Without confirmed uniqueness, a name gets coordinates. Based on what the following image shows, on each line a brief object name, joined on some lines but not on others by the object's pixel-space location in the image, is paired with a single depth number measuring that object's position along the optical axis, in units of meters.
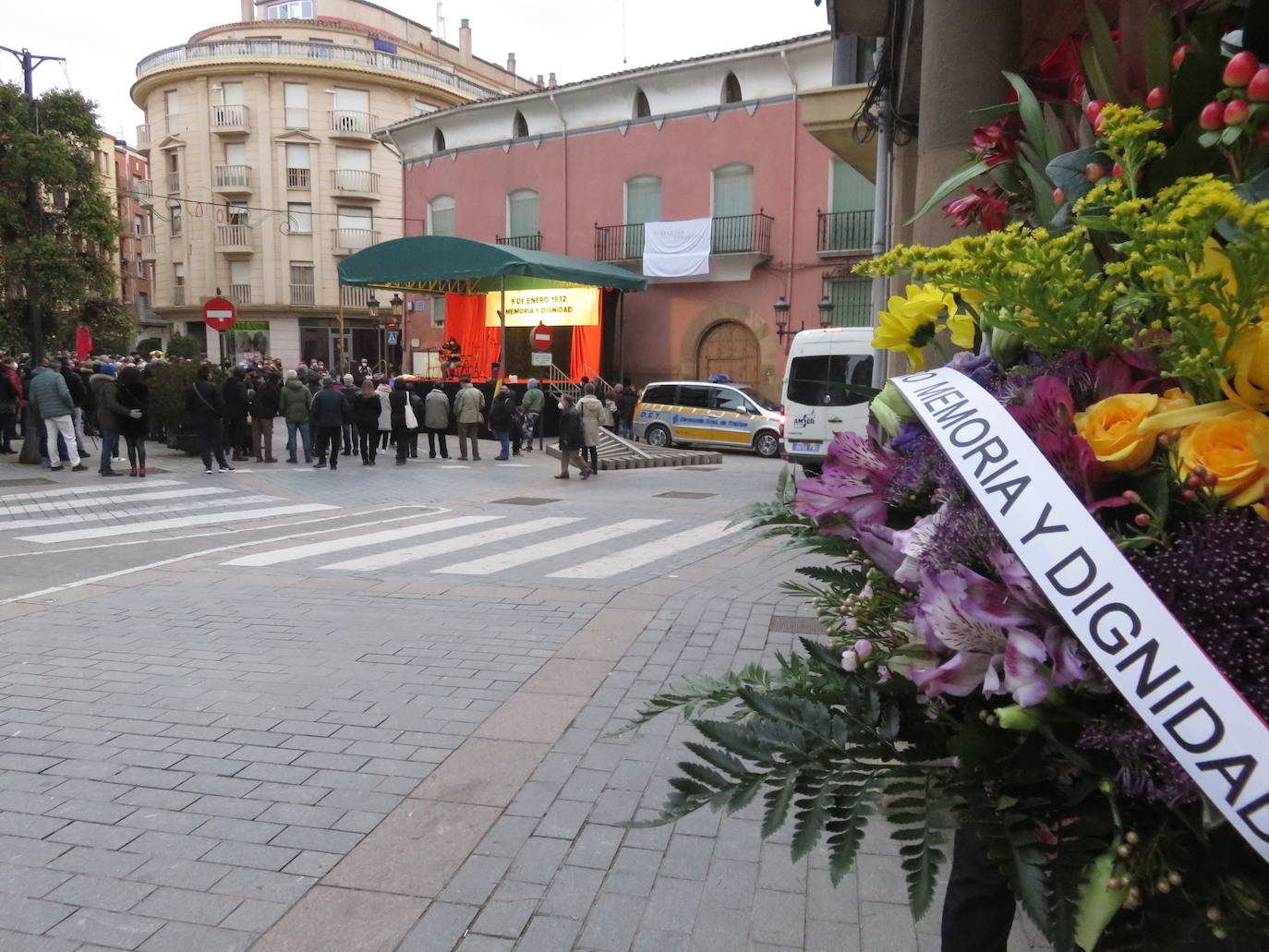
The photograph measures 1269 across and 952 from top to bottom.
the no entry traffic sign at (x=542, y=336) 23.00
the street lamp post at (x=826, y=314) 24.83
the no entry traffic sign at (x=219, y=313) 18.00
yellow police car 22.32
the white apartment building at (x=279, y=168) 44.00
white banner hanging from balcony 26.44
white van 15.41
